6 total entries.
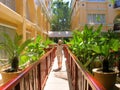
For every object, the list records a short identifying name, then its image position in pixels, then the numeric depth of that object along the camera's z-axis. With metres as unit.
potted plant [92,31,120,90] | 3.35
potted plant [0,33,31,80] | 3.37
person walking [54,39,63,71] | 6.69
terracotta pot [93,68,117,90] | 3.33
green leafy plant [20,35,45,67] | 6.00
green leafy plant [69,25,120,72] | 3.56
